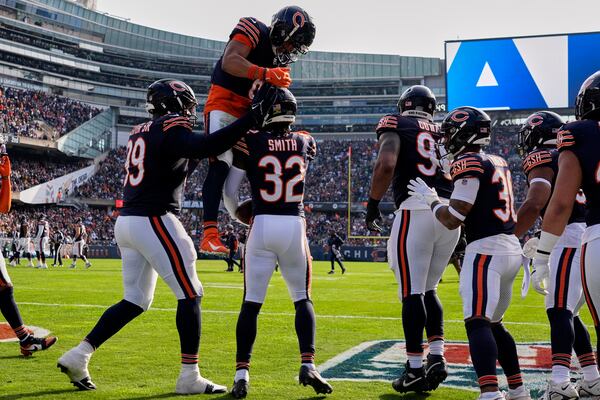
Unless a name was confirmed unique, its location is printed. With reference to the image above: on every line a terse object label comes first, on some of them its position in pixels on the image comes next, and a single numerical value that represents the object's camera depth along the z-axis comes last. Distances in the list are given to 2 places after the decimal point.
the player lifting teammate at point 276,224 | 5.29
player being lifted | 5.27
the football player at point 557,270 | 4.93
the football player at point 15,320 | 6.57
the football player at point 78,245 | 24.80
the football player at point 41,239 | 24.31
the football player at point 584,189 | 4.20
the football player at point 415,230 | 5.37
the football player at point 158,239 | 5.21
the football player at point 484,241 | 4.56
